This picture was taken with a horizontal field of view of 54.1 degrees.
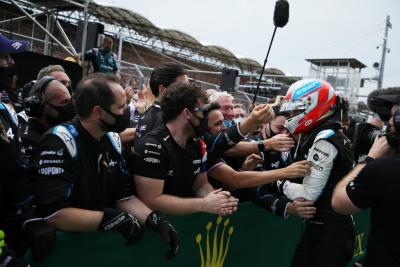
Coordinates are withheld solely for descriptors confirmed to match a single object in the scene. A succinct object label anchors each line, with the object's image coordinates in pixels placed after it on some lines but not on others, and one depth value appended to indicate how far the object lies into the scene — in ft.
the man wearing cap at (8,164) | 6.47
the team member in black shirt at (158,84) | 11.65
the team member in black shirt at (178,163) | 8.74
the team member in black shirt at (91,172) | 6.88
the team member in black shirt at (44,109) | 9.53
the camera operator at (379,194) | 6.61
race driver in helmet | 9.25
